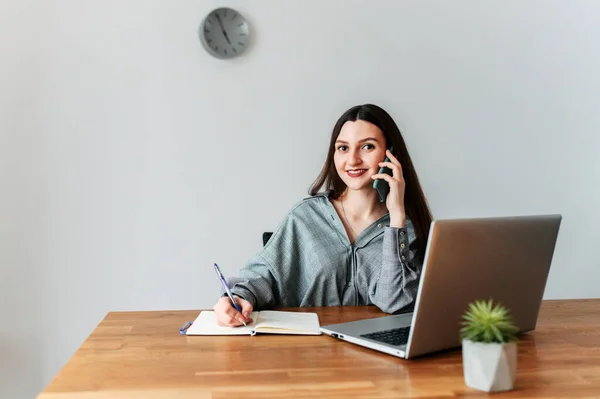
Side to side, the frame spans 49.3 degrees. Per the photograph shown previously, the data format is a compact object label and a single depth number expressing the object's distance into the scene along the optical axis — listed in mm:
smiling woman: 2062
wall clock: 3150
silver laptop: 1314
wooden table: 1179
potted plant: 1151
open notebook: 1591
